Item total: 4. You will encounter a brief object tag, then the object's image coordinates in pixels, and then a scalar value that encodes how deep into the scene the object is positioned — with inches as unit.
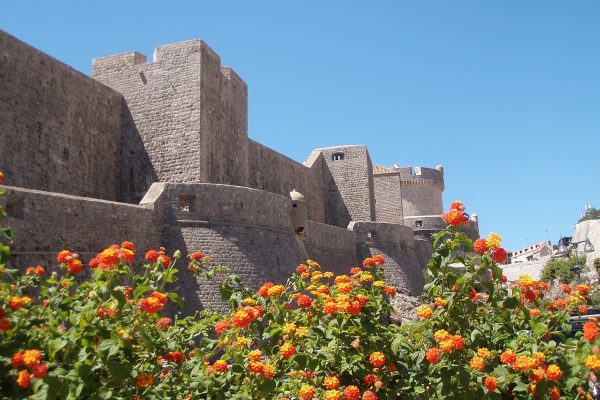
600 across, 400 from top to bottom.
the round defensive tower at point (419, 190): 1605.6
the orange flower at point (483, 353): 154.2
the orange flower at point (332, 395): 140.6
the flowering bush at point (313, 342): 131.8
